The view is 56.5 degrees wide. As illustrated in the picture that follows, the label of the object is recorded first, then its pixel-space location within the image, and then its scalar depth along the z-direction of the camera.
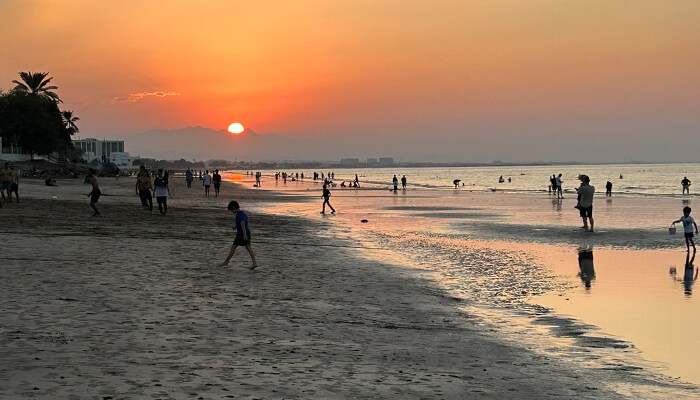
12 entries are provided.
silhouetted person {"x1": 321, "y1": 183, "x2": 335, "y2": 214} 35.94
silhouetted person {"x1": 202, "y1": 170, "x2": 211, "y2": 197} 50.09
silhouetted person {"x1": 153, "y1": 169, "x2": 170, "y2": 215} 27.48
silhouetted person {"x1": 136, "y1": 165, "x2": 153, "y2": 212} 27.83
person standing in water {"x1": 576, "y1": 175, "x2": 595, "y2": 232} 24.31
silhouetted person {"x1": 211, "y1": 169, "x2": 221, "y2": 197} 50.23
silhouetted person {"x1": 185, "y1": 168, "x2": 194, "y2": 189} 64.09
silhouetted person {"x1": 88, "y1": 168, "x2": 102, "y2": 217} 24.97
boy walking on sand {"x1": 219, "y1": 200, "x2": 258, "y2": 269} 14.22
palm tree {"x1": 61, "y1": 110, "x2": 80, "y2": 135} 130.09
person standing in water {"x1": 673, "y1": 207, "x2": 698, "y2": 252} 17.92
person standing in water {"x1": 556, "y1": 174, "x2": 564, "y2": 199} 53.42
